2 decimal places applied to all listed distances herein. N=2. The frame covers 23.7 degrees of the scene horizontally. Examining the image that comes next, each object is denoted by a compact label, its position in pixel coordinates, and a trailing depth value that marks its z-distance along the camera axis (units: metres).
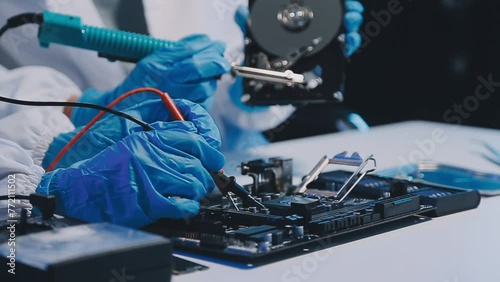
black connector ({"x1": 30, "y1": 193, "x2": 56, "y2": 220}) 0.81
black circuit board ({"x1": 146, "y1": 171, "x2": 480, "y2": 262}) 0.85
